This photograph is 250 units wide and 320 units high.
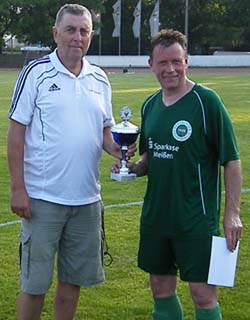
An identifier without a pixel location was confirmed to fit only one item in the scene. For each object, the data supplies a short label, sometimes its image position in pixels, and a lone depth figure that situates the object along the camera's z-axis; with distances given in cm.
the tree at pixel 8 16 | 6700
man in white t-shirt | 429
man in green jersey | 398
